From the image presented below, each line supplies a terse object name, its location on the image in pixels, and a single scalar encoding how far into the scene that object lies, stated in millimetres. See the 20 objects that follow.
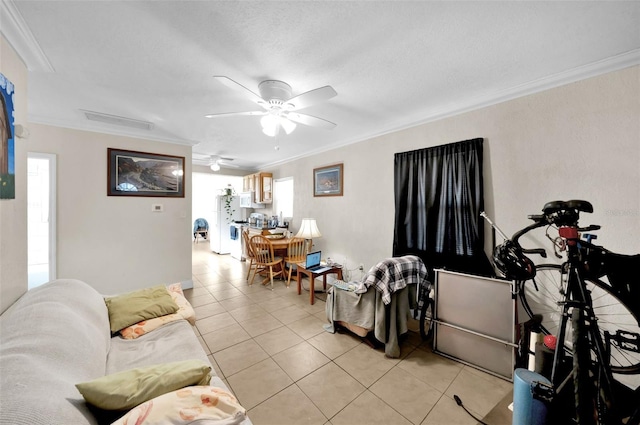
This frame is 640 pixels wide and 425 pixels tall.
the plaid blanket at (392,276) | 2111
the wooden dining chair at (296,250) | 4162
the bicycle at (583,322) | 1110
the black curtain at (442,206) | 2352
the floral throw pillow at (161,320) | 1685
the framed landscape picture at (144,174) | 3326
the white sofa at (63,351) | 701
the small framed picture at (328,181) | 3947
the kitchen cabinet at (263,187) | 5656
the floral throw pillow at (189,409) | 775
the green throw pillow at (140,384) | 850
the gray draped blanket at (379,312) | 2133
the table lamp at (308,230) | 3783
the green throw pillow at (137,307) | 1745
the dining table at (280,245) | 4070
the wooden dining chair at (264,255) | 4008
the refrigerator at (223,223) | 6719
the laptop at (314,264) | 3374
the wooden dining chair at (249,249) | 4215
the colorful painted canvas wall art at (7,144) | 1293
